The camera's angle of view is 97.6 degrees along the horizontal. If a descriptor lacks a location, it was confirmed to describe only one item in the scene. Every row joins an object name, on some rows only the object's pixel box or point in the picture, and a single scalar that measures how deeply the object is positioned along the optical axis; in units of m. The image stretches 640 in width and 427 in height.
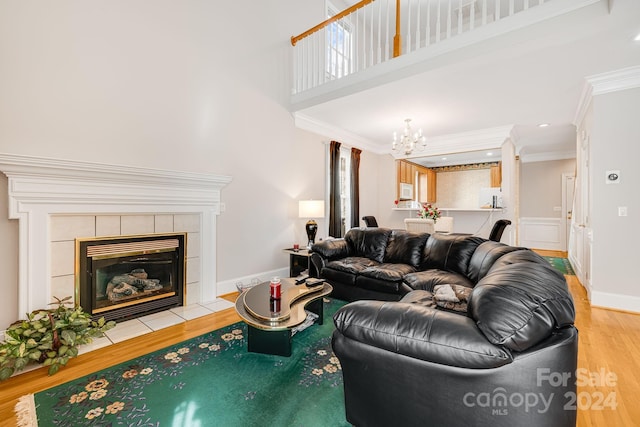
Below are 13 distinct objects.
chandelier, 4.62
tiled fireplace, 2.33
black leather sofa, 1.03
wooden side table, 4.31
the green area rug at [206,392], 1.57
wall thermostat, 3.34
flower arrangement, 5.11
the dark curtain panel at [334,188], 5.49
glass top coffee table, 2.02
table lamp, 4.39
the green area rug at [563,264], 5.22
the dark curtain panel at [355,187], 6.10
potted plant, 1.98
